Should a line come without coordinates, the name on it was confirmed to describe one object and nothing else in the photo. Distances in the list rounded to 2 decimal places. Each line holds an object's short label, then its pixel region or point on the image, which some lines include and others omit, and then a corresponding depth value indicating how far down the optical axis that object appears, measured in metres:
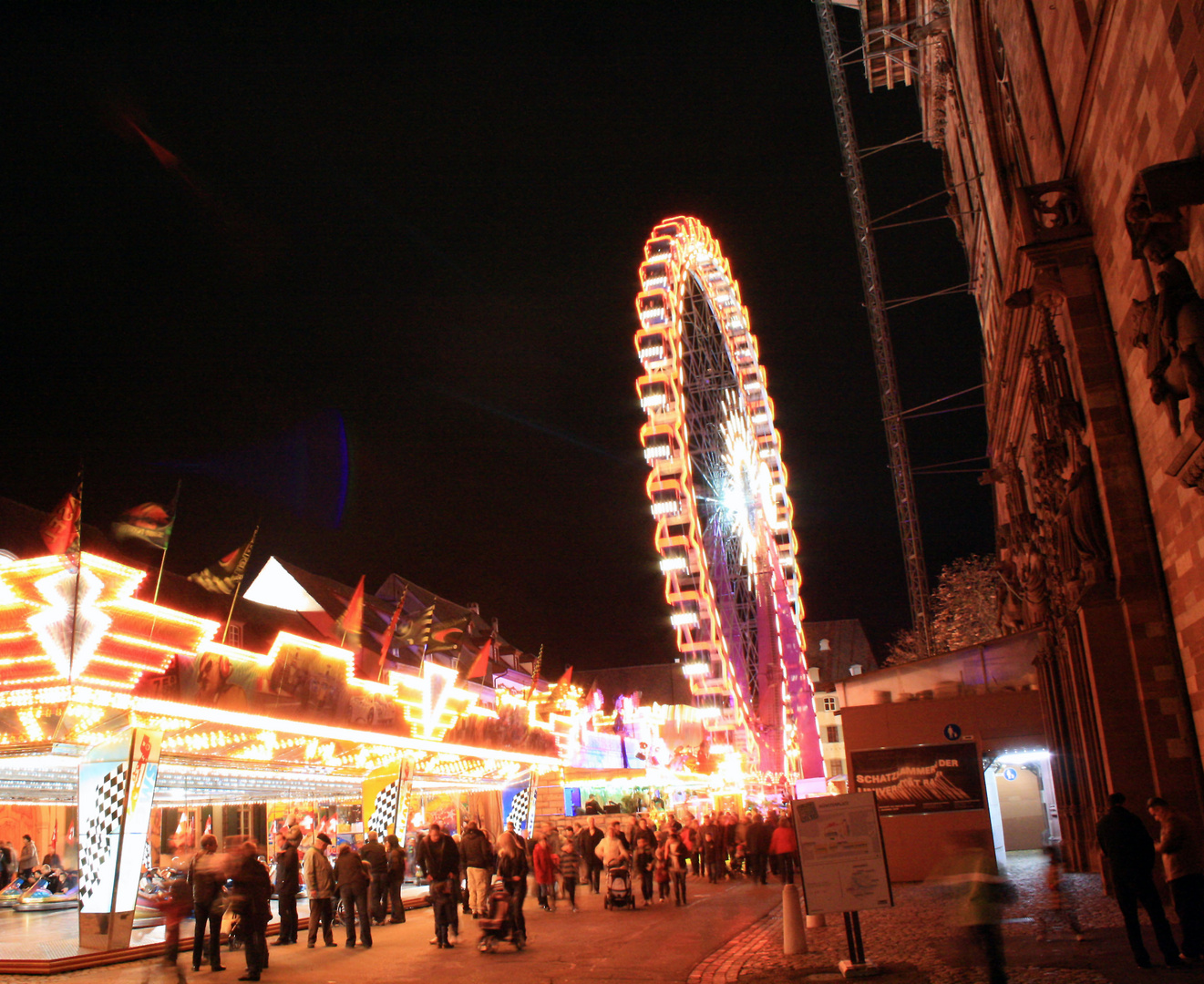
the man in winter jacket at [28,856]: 21.02
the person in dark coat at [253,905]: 10.80
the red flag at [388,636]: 18.83
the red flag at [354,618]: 18.38
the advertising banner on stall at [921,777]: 18.56
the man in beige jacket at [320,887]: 13.85
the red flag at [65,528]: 11.47
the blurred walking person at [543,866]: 18.12
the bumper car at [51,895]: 18.89
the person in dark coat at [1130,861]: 8.57
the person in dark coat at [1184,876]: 8.56
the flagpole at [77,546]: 11.45
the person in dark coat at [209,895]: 11.48
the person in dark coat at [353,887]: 13.62
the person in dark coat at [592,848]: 21.73
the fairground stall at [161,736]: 11.74
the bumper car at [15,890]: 19.23
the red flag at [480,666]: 24.30
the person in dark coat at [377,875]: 15.79
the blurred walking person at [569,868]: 18.55
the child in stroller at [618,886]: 17.77
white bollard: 11.39
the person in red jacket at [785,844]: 20.27
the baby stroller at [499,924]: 12.76
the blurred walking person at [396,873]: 16.34
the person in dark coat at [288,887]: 14.13
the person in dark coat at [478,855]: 14.64
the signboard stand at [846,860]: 9.61
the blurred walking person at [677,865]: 18.59
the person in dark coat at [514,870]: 13.20
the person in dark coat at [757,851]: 23.27
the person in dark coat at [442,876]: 13.26
